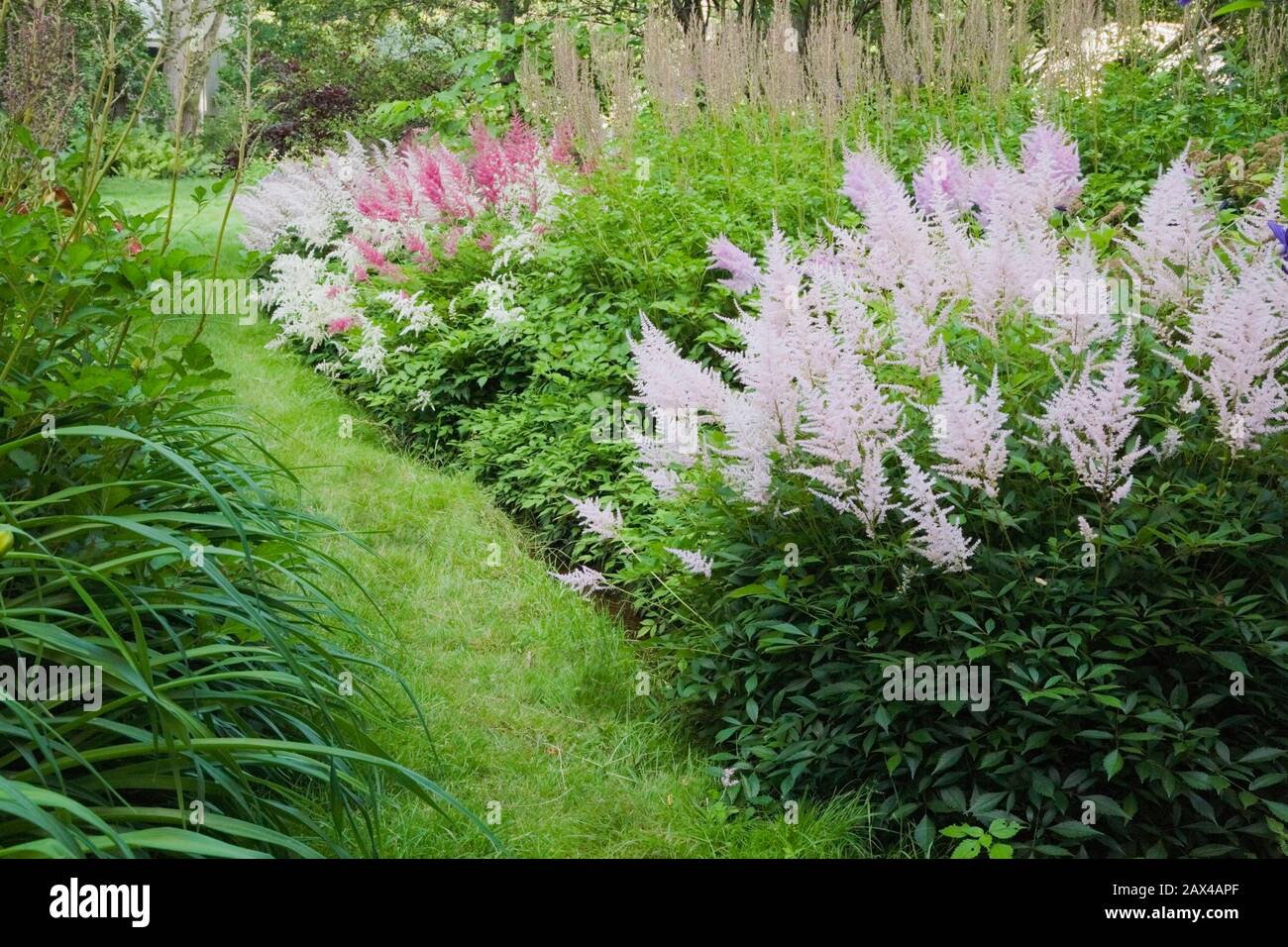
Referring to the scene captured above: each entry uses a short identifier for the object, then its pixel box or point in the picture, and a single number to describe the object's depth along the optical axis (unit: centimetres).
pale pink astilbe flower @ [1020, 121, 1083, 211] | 375
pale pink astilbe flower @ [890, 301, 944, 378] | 319
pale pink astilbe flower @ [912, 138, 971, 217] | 421
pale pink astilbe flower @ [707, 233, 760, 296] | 431
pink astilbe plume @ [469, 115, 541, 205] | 741
